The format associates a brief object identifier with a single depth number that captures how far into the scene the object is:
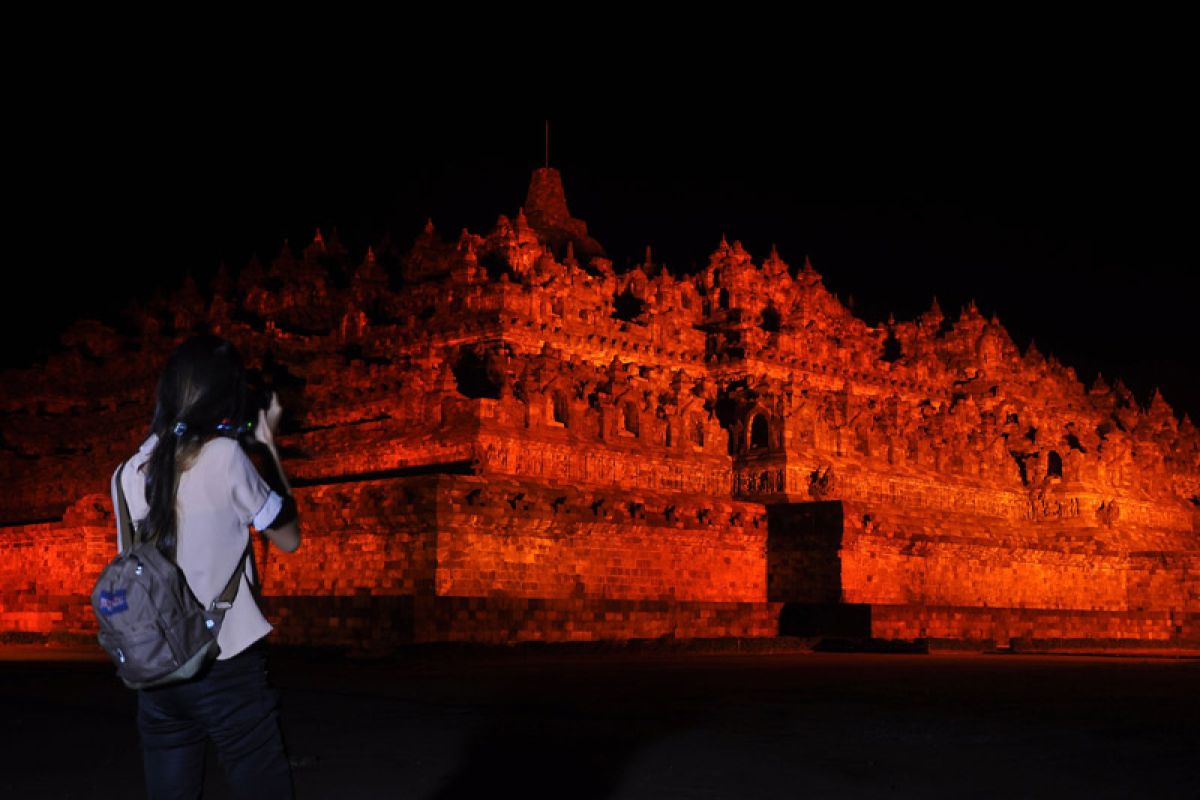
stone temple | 28.94
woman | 5.00
